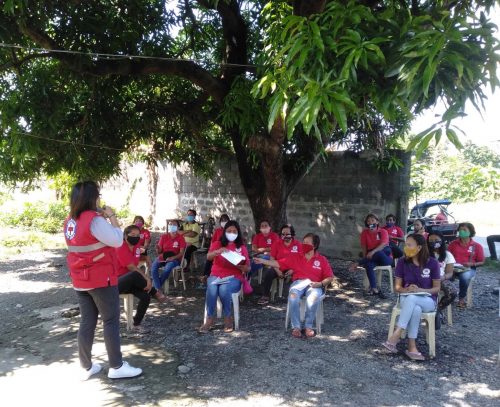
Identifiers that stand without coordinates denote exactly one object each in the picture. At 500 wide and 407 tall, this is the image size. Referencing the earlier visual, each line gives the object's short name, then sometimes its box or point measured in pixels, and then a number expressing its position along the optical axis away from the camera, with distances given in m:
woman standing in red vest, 3.71
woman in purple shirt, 4.44
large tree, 3.01
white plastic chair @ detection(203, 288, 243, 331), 5.21
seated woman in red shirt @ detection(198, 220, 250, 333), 5.18
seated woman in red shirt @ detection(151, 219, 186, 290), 6.71
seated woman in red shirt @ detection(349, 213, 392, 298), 6.85
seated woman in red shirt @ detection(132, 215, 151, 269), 6.63
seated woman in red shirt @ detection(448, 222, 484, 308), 6.21
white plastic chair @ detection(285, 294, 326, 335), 5.14
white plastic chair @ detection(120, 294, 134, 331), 5.18
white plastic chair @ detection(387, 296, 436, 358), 4.44
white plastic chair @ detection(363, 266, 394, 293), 6.93
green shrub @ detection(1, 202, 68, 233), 14.13
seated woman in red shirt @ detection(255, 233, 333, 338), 5.01
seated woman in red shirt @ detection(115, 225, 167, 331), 5.10
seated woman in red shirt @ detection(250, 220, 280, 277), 6.83
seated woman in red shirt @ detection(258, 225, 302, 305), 6.29
